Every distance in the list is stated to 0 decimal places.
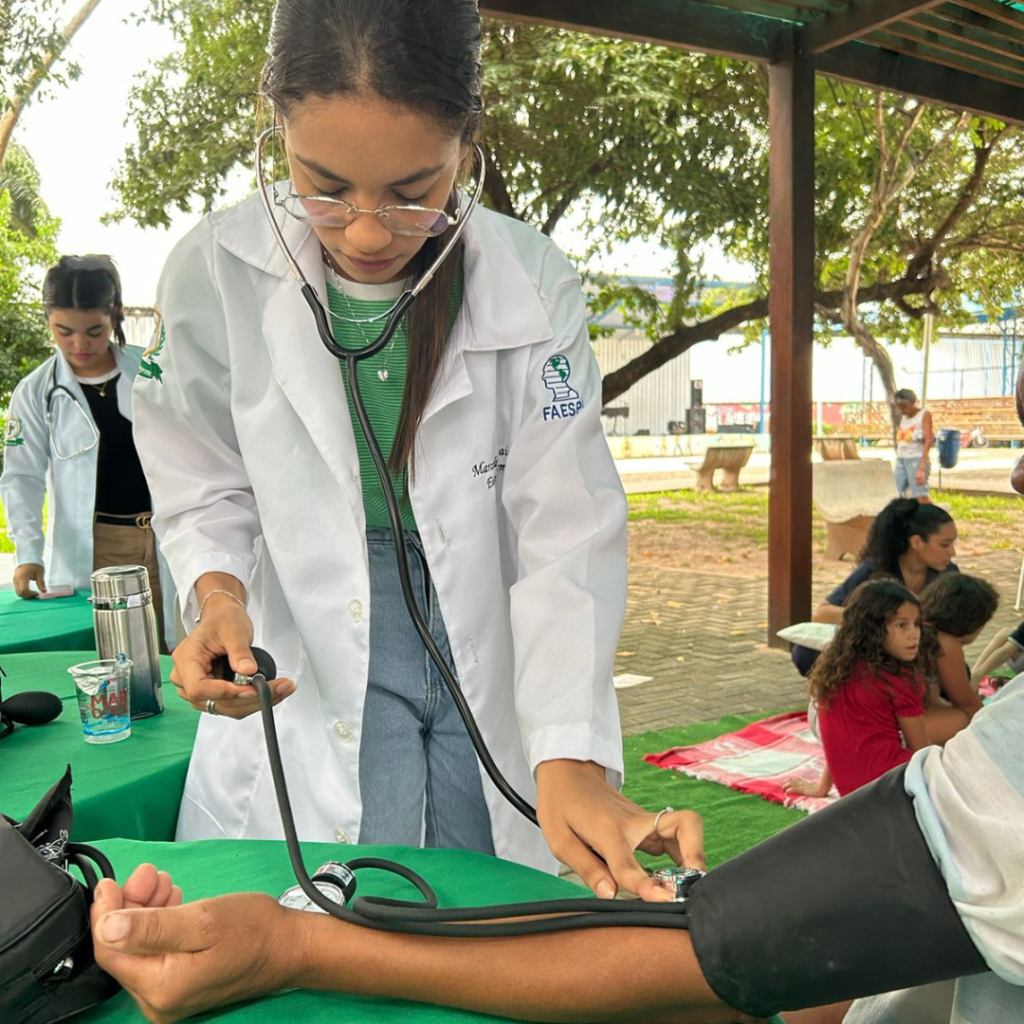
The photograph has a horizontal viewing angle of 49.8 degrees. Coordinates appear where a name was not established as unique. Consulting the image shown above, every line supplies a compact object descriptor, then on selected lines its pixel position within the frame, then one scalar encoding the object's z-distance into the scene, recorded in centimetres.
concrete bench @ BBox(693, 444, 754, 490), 1427
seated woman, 431
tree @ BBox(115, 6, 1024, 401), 691
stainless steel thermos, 190
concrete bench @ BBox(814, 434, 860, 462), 1314
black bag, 86
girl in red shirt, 315
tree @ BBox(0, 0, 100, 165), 773
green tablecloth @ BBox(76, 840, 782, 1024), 92
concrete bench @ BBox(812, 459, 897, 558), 897
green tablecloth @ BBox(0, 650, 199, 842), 149
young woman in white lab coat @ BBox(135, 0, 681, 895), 127
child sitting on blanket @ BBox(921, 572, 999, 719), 364
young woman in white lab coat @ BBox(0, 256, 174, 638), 357
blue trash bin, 1525
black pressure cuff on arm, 83
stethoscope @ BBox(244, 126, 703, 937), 92
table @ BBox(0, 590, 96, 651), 261
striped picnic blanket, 369
